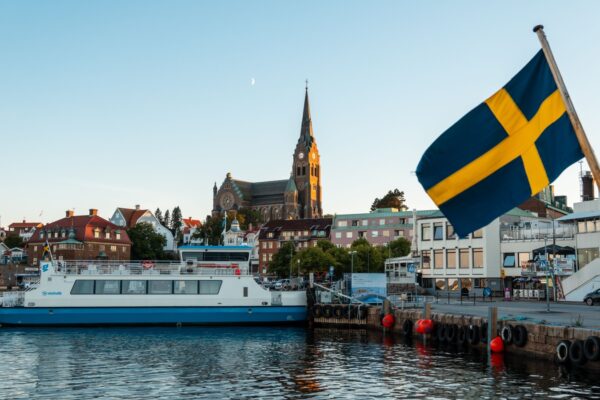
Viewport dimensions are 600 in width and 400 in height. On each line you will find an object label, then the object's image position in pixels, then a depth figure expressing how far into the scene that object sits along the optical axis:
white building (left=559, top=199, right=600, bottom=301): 48.59
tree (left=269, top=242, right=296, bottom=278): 106.75
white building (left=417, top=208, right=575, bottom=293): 63.52
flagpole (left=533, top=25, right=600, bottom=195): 8.96
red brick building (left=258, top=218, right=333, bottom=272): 144.00
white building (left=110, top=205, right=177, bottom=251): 156.88
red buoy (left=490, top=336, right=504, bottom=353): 28.74
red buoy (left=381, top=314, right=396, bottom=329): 40.50
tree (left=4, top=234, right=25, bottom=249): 150.00
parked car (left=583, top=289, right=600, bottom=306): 45.25
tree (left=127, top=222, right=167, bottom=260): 134.25
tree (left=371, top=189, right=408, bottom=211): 147.62
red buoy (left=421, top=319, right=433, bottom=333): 35.03
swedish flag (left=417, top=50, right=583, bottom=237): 10.65
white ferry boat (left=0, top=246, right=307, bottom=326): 44.06
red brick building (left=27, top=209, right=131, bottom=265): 117.94
